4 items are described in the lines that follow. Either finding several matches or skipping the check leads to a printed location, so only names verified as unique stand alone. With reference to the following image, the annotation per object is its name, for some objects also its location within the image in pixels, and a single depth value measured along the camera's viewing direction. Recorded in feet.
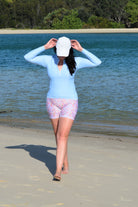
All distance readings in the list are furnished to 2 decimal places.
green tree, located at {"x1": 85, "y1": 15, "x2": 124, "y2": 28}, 490.16
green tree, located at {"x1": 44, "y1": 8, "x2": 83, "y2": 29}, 501.15
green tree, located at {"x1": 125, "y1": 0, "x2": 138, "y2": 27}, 474.90
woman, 17.33
